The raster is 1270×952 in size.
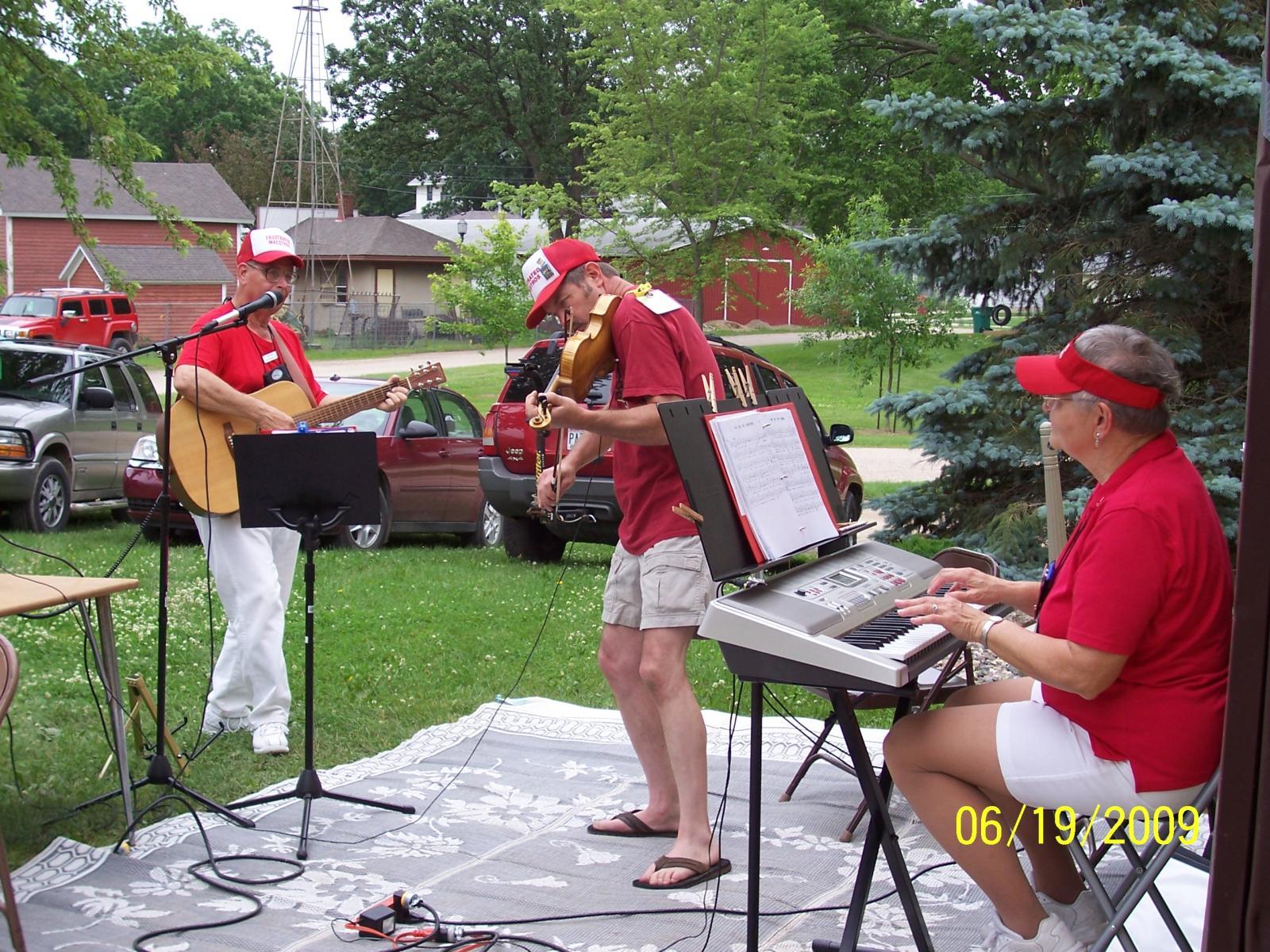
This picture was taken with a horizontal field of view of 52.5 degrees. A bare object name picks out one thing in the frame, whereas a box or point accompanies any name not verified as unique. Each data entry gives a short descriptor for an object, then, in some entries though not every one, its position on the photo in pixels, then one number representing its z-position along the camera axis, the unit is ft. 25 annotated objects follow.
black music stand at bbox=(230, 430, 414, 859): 15.03
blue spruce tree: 23.68
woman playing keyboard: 9.05
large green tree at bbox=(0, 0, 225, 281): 40.01
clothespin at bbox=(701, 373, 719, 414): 14.02
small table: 12.57
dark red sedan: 35.32
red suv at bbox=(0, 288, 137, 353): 96.99
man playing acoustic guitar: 17.31
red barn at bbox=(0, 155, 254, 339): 143.02
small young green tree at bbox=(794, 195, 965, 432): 71.61
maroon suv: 30.32
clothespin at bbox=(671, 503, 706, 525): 10.74
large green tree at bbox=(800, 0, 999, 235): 75.66
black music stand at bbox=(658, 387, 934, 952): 10.30
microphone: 15.26
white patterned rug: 12.44
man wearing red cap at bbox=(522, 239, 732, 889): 13.47
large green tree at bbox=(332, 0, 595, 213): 148.15
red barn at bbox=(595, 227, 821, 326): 88.84
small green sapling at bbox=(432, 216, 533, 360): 79.92
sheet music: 10.97
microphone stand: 14.53
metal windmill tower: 120.98
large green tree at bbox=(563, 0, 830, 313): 79.51
